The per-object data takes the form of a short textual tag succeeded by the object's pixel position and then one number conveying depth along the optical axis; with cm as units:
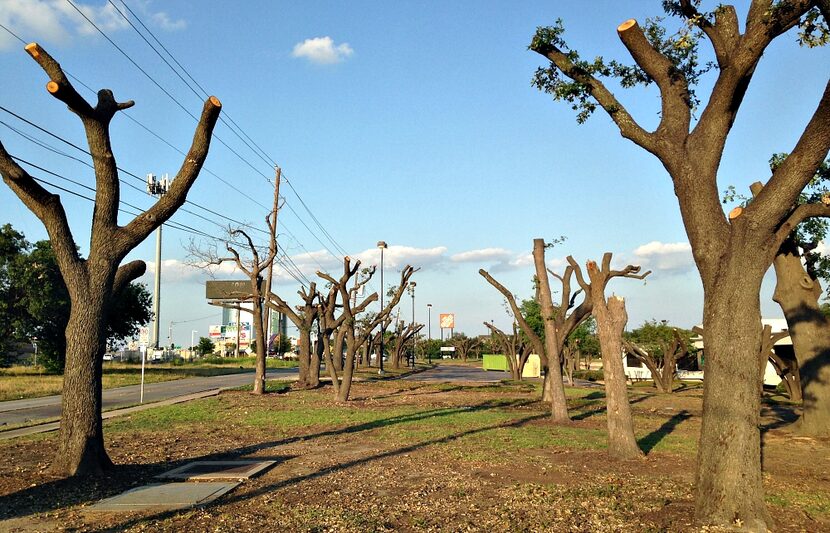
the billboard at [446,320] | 14038
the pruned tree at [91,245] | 995
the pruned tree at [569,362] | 4001
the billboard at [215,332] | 15991
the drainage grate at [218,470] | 997
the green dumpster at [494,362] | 6775
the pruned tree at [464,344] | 12081
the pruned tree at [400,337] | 6850
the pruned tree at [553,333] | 1838
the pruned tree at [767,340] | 2424
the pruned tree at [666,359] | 3438
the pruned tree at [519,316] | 2064
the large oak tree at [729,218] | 721
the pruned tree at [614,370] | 1196
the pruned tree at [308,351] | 3241
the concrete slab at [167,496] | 808
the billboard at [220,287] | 13123
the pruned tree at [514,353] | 3866
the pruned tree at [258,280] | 2756
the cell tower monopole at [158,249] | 4525
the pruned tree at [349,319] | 2434
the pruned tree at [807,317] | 1553
